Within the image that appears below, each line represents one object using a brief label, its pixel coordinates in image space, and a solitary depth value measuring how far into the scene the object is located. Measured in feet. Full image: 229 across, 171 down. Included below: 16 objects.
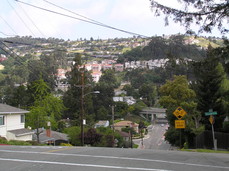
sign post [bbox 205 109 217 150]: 71.04
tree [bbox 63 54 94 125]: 211.00
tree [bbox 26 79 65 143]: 139.64
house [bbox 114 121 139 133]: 233.94
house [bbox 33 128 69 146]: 134.23
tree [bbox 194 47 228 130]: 115.32
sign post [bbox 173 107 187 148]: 72.95
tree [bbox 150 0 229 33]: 40.22
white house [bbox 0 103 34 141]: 109.60
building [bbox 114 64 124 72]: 550.57
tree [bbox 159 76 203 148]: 113.29
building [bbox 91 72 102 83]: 523.05
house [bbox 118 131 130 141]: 196.17
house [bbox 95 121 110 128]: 234.17
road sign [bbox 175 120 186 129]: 72.95
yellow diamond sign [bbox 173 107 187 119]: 74.37
